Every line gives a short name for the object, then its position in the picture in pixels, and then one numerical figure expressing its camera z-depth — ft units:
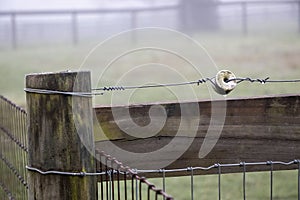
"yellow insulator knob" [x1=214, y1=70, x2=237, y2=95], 13.92
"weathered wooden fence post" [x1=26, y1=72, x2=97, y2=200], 12.73
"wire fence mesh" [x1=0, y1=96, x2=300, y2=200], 13.95
